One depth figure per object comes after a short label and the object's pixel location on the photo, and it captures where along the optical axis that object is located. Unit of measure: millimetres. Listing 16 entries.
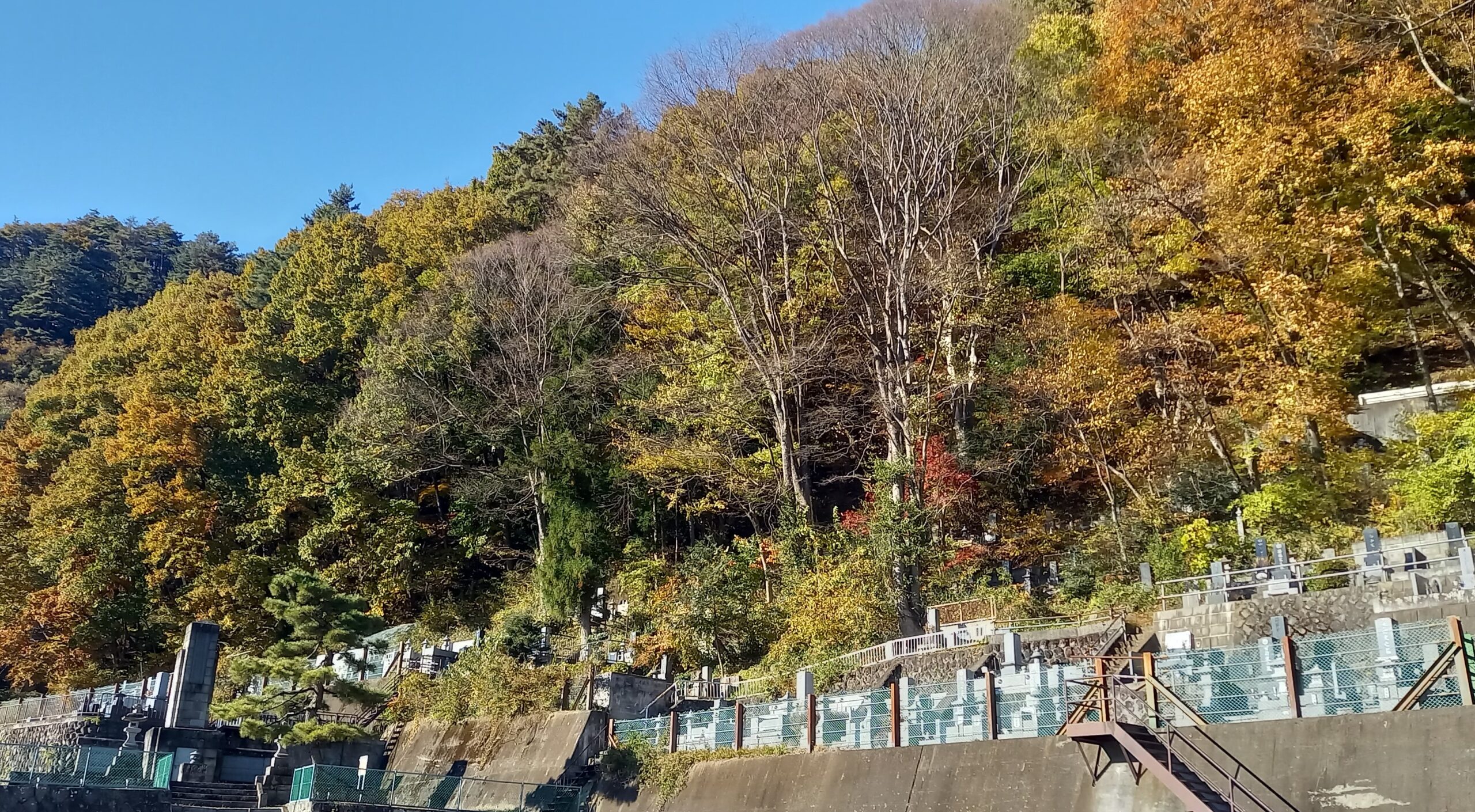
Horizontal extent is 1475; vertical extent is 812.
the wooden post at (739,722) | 18688
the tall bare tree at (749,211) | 27844
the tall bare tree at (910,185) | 25891
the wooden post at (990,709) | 14461
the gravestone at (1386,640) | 11453
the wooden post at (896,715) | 15734
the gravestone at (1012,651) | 18188
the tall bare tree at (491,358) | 35406
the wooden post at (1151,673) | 12656
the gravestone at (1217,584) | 19516
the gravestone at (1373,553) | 18062
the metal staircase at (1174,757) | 10977
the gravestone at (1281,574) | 18922
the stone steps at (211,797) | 20484
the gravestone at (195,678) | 25172
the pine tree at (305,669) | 21000
